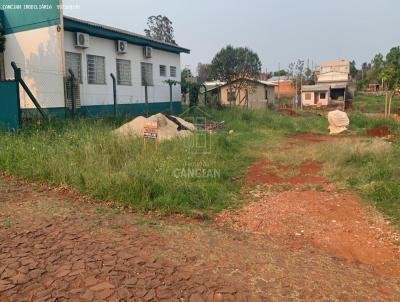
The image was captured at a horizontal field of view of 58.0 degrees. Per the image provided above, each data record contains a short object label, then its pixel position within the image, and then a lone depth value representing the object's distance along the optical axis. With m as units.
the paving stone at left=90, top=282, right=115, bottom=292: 2.79
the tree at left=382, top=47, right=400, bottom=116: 18.50
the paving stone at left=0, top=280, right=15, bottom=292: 2.79
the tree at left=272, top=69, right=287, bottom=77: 60.67
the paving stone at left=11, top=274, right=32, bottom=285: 2.87
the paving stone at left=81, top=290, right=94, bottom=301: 2.67
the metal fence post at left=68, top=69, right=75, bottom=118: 11.65
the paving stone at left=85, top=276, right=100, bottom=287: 2.86
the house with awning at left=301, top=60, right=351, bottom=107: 36.91
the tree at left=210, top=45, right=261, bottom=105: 26.50
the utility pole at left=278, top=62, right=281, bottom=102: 46.67
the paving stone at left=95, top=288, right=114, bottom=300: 2.68
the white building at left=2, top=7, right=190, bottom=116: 12.26
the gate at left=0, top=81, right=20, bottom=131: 8.97
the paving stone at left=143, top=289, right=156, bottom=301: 2.69
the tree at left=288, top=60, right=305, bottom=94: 41.83
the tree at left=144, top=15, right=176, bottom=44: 47.28
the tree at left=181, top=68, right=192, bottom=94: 19.61
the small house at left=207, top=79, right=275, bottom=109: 26.83
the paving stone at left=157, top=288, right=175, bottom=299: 2.73
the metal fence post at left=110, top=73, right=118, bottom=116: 13.45
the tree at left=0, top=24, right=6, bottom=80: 13.81
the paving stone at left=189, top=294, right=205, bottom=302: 2.70
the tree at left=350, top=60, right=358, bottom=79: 71.15
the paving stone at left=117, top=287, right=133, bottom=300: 2.70
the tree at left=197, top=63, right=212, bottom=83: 28.77
